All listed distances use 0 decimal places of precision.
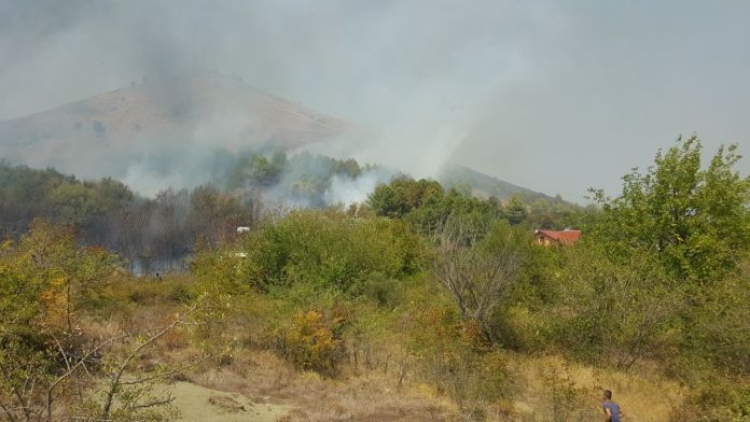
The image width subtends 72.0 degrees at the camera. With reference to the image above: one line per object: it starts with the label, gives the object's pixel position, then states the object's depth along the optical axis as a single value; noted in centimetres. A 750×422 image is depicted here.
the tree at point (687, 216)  1606
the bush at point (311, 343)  1489
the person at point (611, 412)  898
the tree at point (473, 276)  1719
